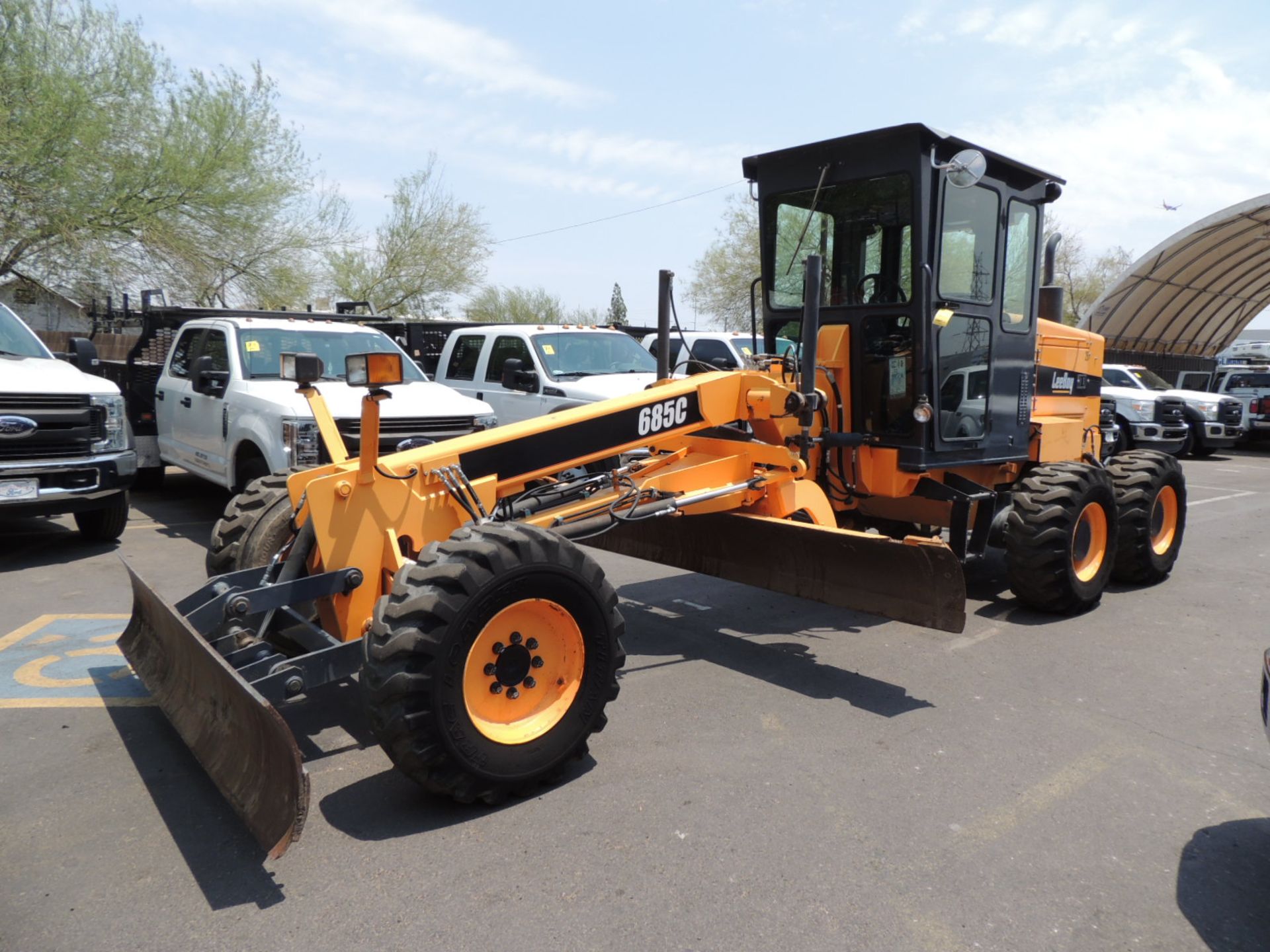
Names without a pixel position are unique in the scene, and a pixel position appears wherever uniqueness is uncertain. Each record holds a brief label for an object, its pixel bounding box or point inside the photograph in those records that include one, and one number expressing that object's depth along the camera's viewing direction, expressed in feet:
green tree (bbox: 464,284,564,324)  138.51
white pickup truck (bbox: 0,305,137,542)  24.50
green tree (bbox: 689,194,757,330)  128.88
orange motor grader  11.80
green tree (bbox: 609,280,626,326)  204.54
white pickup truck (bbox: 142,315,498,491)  26.03
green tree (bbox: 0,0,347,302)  53.47
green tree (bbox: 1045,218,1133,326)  154.81
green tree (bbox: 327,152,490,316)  109.50
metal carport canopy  76.54
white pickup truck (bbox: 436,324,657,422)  34.22
